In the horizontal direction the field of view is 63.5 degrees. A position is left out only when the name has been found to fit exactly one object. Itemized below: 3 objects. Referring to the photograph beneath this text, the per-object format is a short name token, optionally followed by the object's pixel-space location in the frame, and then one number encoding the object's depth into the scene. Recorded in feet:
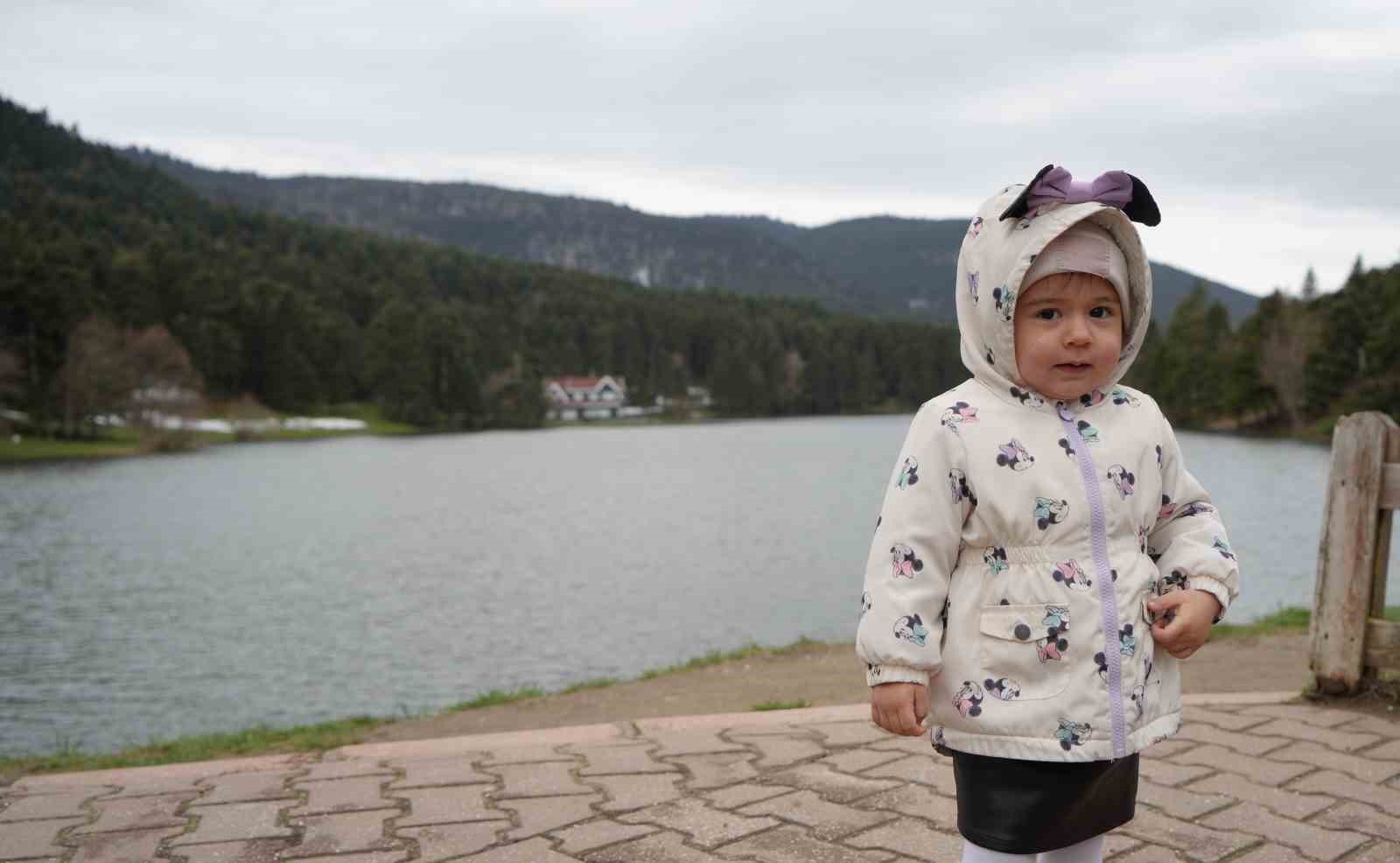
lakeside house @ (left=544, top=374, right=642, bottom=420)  381.40
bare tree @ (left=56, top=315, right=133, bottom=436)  188.03
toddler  6.68
